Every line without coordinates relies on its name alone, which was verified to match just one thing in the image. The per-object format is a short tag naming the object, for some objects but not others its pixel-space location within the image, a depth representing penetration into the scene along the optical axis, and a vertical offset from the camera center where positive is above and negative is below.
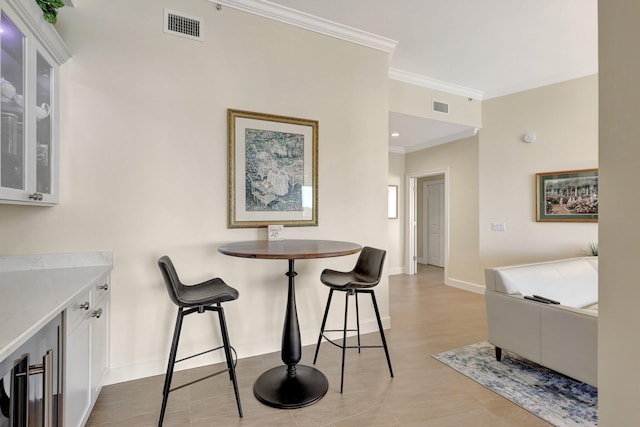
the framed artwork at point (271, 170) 2.50 +0.39
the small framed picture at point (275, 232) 2.55 -0.14
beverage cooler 0.96 -0.60
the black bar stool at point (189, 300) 1.73 -0.50
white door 7.04 -0.17
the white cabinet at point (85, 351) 1.41 -0.75
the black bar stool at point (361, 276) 2.09 -0.47
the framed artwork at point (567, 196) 3.66 +0.25
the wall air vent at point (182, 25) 2.30 +1.47
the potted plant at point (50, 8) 1.67 +1.16
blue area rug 1.84 -1.20
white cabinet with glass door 1.43 +0.59
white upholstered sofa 1.94 -0.72
